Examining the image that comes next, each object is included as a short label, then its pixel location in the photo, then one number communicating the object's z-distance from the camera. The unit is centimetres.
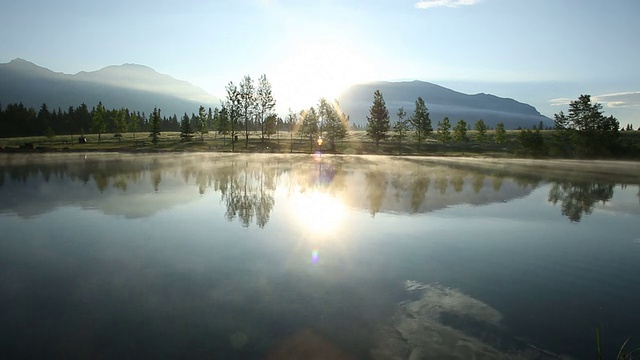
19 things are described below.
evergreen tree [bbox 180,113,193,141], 11454
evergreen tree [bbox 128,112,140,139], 13762
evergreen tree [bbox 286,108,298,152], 14827
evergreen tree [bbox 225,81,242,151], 9662
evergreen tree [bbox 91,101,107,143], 11669
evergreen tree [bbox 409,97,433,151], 10718
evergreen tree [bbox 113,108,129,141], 12619
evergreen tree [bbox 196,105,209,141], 13238
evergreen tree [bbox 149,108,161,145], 10494
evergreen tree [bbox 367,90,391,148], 10900
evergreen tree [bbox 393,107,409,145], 11299
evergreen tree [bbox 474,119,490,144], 11750
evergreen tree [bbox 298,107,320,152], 10933
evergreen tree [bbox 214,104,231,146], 12004
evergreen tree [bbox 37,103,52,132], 15075
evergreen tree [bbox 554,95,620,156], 8550
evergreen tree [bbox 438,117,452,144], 11358
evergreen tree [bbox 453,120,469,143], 11286
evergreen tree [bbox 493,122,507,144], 11562
